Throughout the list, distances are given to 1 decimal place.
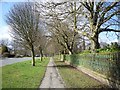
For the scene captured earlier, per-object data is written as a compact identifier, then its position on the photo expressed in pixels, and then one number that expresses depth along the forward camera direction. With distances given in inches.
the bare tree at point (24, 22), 605.3
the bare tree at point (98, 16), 361.0
